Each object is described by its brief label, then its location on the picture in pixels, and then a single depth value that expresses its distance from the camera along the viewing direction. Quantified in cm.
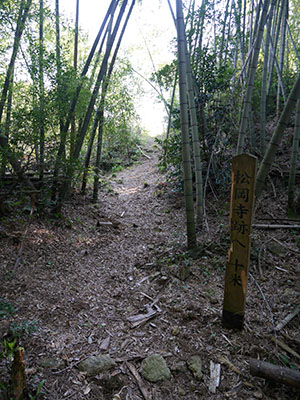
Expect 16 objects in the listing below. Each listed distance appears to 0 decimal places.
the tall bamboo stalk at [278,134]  238
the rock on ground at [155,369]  189
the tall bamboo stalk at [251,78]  262
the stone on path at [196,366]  191
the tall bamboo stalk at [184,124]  291
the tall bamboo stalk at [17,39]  327
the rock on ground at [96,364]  186
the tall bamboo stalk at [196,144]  358
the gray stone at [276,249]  328
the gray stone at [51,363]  184
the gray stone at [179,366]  195
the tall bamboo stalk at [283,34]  490
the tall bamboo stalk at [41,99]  334
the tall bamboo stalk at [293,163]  360
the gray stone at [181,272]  304
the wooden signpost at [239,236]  211
